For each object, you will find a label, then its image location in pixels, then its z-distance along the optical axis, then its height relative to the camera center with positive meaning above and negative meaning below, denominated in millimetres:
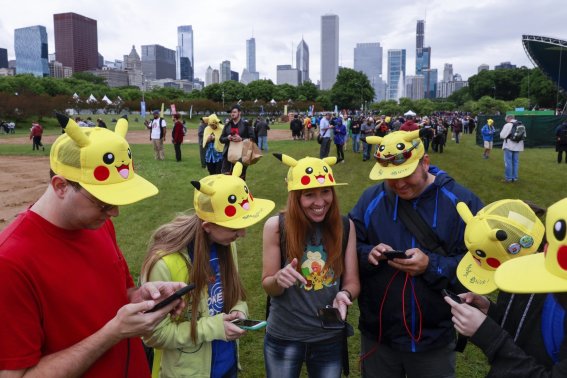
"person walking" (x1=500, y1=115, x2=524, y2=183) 12906 -560
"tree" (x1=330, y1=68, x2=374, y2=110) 100375 +10267
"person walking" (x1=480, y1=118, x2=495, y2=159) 19750 -93
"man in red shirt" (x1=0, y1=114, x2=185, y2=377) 1693 -631
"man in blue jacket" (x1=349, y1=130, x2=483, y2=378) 2811 -894
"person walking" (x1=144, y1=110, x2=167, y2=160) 18469 -64
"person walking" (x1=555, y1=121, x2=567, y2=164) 18000 -240
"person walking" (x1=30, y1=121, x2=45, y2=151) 23375 -110
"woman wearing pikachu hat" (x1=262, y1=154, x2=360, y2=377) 2898 -934
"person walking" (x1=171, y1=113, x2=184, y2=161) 18453 -17
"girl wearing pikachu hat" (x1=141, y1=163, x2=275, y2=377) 2502 -865
